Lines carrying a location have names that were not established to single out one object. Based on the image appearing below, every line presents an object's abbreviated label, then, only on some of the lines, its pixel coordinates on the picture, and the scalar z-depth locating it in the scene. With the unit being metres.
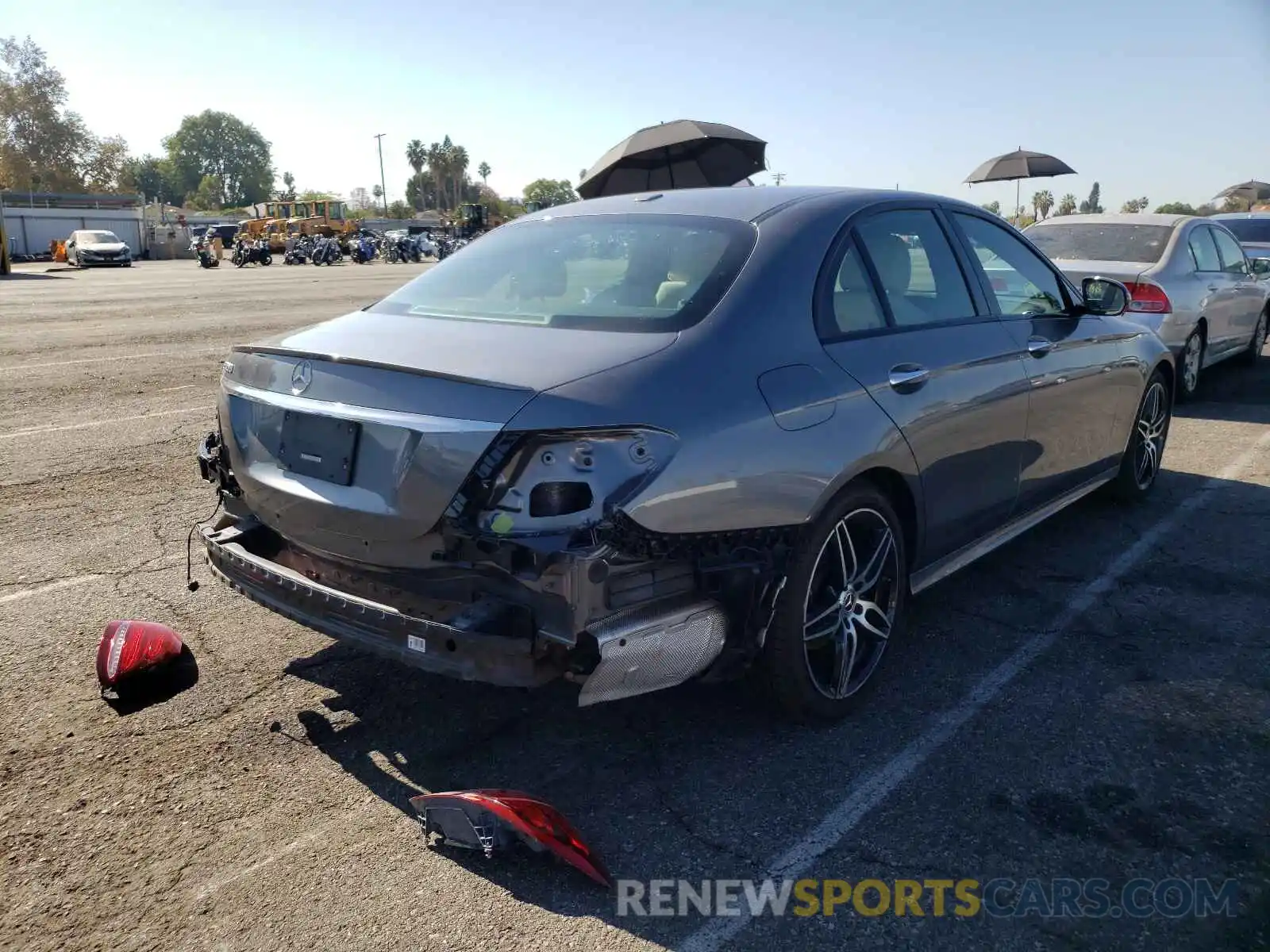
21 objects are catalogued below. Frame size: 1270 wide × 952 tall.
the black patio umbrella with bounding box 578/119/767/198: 15.11
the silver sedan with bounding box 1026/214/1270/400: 8.70
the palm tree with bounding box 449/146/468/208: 138.00
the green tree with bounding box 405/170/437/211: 142.88
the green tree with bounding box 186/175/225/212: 146.50
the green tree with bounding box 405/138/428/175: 142.00
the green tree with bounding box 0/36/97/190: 100.12
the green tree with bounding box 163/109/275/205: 160.62
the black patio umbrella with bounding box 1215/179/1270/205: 31.22
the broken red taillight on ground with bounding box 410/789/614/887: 2.62
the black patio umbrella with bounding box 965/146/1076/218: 20.47
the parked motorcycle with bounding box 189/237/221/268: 40.81
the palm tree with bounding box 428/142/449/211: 138.00
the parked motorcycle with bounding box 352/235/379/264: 46.31
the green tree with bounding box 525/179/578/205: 141.30
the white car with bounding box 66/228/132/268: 42.16
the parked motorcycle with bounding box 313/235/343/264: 43.25
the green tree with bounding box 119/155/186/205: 146.75
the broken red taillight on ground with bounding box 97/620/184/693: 3.40
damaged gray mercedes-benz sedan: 2.70
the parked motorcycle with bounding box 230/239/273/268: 41.56
